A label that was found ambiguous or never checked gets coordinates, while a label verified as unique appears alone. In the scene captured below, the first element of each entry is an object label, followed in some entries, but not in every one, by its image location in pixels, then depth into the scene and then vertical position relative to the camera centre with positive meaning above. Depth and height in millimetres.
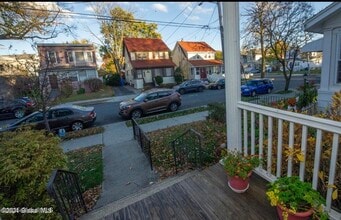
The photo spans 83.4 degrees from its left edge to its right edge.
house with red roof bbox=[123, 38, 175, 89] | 25297 +2278
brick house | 22094 +2796
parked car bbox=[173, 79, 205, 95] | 19516 -1273
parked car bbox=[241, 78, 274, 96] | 15047 -1464
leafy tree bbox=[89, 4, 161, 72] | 28164 +7167
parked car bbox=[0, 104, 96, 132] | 8094 -1463
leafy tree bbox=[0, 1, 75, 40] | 5352 +1887
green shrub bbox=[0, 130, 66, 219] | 2484 -1180
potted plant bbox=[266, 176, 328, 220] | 1654 -1181
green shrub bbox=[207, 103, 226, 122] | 7344 -1582
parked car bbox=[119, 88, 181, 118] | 10078 -1386
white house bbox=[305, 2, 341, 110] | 5164 +351
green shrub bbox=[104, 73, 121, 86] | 27547 +109
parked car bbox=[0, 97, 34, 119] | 12717 -1607
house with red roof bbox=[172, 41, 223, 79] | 29828 +2114
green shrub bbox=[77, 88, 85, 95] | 21406 -876
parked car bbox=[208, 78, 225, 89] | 21797 -1381
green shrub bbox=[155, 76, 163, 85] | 25286 -418
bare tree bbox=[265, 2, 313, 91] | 8828 +1271
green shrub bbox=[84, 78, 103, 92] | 22094 -188
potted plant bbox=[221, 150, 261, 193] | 2375 -1208
